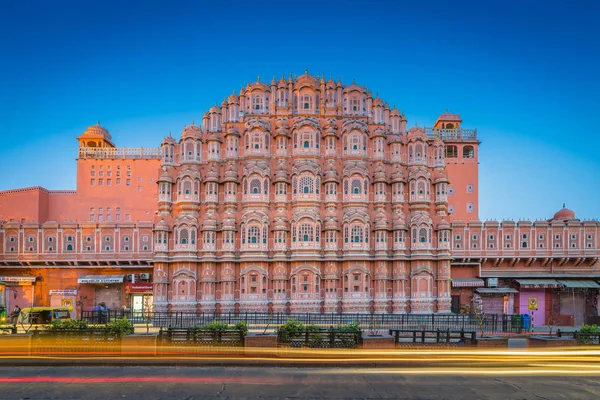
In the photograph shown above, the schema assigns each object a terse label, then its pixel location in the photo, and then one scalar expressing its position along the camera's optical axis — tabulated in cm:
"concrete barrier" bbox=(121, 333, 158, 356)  2217
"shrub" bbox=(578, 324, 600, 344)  2408
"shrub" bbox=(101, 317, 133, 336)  2317
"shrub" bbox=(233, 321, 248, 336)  2343
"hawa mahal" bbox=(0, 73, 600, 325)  4553
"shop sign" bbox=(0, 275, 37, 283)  4735
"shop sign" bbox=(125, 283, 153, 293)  4788
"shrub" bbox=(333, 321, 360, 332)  2360
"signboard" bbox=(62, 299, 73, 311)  4788
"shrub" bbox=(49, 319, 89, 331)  2325
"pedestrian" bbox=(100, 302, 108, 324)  3453
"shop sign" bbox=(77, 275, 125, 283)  4725
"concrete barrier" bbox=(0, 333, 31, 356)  2184
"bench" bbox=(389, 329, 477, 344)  2338
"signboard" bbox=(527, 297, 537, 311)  4797
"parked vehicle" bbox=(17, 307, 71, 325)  3784
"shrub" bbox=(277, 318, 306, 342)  2333
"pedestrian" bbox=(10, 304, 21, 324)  3998
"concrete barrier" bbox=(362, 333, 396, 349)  2313
